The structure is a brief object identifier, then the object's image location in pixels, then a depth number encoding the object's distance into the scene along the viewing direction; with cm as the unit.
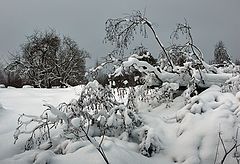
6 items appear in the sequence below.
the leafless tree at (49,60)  1803
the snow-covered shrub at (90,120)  305
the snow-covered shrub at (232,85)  387
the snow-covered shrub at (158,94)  406
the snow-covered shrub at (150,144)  314
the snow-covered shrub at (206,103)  351
